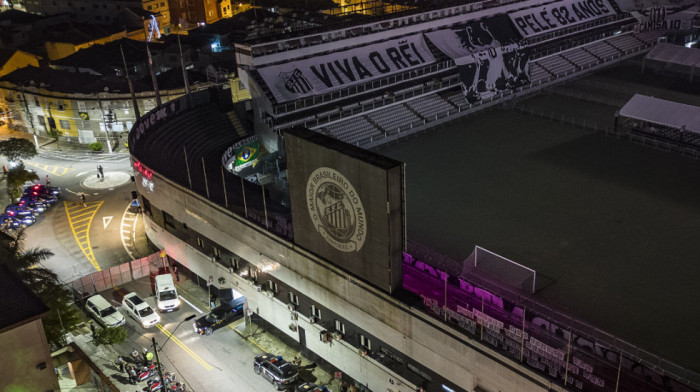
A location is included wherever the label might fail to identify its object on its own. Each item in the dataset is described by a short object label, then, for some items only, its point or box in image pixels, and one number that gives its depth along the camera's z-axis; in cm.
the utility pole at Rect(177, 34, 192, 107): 5923
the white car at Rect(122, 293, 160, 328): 4234
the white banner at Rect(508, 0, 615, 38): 7544
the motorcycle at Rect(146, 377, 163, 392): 3656
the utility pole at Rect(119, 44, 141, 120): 6222
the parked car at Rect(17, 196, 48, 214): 5728
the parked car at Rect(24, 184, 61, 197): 5927
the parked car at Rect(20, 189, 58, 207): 5853
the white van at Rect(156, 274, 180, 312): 4391
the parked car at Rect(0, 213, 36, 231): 5398
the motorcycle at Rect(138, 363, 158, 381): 3756
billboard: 2948
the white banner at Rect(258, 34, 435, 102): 5600
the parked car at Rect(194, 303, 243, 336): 4156
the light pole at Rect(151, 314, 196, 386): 4085
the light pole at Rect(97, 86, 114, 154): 7025
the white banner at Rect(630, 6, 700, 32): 8225
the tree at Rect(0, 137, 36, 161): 6419
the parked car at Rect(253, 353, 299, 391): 3655
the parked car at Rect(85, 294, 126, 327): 4188
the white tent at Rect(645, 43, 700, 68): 7025
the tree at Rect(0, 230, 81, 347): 3742
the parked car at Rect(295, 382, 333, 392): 3575
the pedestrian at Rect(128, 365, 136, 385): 3750
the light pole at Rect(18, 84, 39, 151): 7544
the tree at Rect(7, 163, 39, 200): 5938
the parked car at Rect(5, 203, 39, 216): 5575
